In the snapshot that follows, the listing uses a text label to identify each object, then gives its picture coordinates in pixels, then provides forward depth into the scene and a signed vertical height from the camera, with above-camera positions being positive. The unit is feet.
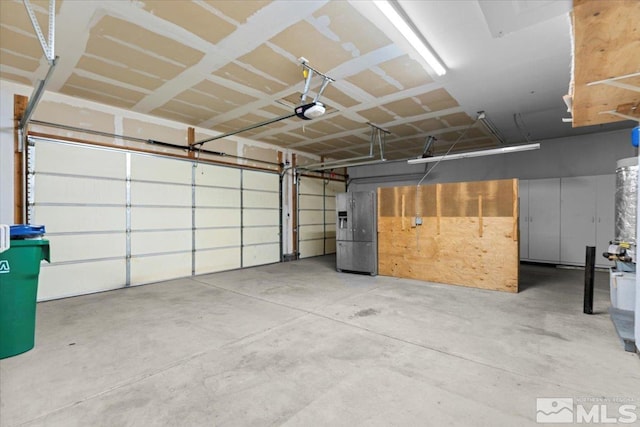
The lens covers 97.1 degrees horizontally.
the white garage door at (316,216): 29.30 -0.33
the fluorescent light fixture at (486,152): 15.69 +3.71
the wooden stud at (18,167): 13.79 +2.30
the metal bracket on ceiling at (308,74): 11.67 +6.23
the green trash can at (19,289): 8.50 -2.33
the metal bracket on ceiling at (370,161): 21.35 +4.54
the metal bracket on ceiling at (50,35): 6.97 +4.56
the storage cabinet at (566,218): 20.99 -0.43
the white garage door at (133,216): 15.03 -0.15
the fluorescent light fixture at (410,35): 8.40 +6.13
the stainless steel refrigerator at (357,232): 20.45 -1.46
